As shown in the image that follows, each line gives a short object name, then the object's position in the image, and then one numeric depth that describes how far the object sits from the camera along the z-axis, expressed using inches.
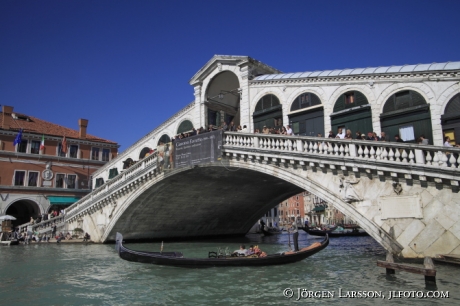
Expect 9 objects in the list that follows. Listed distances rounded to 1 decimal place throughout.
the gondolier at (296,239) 459.5
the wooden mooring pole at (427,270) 293.1
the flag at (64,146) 1076.5
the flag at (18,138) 1003.9
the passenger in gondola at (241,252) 431.0
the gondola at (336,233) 1096.8
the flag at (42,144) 1067.2
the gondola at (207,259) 407.5
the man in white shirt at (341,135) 480.8
